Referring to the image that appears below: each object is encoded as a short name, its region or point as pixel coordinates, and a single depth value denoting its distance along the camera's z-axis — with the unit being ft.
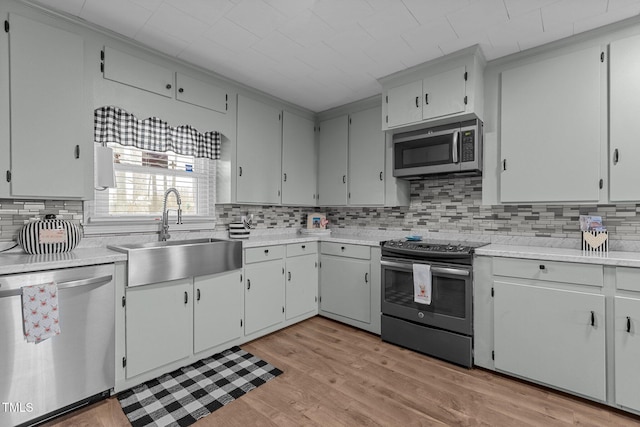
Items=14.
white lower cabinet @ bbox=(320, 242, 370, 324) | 10.25
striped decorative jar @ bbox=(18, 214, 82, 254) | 6.60
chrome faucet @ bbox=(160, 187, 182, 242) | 8.64
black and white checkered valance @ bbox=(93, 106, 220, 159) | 7.86
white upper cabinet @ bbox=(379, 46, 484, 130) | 8.39
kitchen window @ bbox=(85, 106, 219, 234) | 8.07
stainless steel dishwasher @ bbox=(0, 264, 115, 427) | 5.34
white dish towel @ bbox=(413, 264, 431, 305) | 8.50
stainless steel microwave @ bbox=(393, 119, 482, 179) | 8.73
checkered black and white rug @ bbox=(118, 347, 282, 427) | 6.05
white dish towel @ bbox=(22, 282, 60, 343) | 5.42
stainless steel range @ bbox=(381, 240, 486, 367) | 8.04
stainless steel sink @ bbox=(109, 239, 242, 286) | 6.85
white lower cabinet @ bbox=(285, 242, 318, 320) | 10.54
